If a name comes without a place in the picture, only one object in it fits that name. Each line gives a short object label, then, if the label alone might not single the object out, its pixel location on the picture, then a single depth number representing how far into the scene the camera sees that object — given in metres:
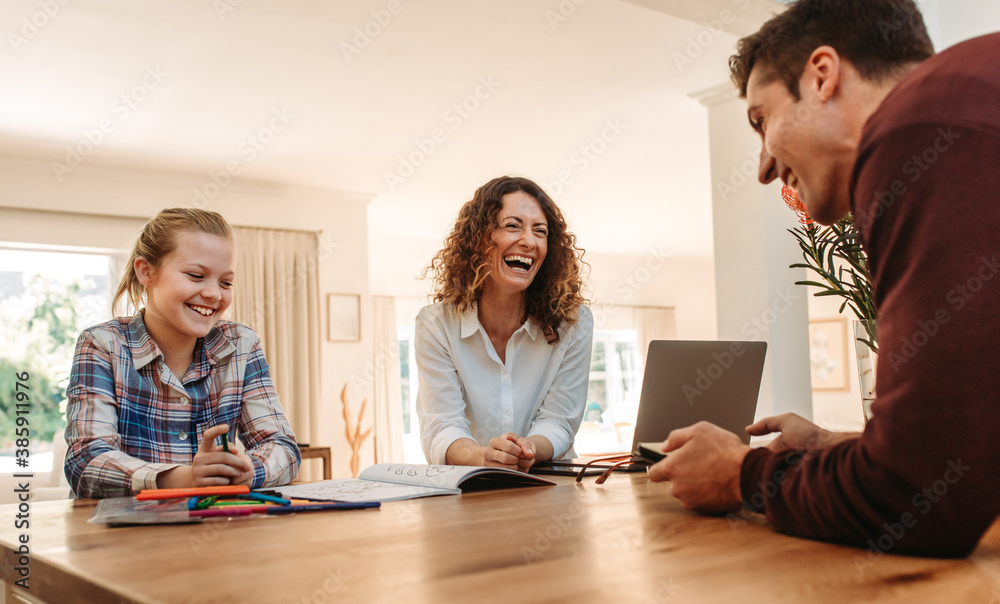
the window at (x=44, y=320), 5.79
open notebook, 1.19
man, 0.67
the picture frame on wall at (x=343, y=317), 6.85
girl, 1.47
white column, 3.68
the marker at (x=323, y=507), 1.02
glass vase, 1.54
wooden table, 0.59
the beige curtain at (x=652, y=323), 11.21
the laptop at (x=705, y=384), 1.53
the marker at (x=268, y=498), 1.07
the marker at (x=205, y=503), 1.05
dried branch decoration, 6.68
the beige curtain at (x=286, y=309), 6.43
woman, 1.97
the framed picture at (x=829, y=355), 7.88
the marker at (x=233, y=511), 0.99
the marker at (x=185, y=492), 1.11
